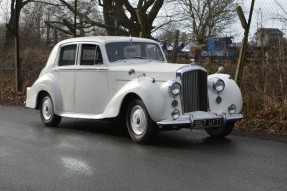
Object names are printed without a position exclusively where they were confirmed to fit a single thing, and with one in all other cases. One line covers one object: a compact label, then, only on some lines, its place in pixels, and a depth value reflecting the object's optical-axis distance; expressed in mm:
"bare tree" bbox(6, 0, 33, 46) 17838
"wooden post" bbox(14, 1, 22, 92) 17266
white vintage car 8047
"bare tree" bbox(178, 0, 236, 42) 14059
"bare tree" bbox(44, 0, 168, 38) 18891
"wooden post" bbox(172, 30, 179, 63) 13098
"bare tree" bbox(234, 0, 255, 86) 10922
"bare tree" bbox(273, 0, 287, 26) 10294
